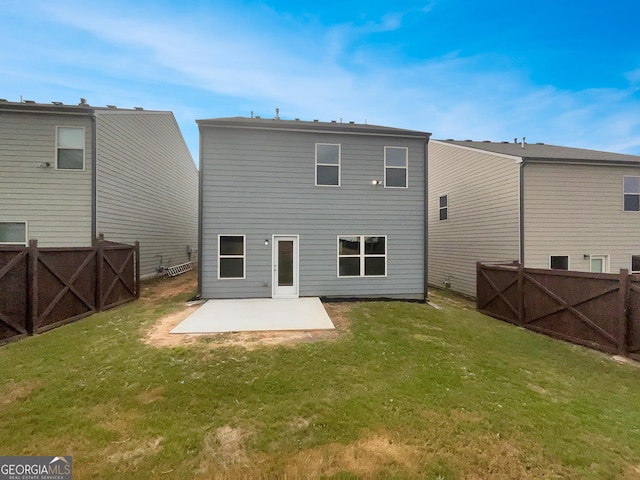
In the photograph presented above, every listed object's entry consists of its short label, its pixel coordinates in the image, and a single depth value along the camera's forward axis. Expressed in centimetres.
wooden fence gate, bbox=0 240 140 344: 530
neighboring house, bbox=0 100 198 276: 870
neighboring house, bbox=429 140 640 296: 981
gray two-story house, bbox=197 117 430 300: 889
